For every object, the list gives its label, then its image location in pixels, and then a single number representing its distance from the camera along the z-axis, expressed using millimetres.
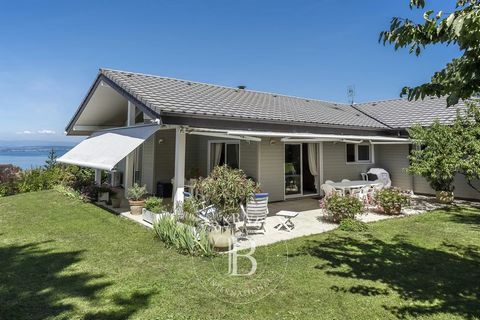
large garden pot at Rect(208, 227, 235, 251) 9023
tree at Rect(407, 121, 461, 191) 15852
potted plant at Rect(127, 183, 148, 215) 14125
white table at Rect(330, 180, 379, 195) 16219
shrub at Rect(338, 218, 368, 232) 11686
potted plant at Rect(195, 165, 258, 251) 9109
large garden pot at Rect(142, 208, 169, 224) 11747
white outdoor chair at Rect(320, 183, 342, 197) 15775
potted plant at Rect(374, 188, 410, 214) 14391
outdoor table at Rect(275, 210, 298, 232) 11558
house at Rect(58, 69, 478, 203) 13180
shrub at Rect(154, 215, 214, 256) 8742
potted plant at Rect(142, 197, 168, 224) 12112
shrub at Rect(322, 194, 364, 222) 12602
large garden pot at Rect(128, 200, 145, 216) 14125
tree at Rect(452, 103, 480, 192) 15172
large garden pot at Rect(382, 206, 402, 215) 14502
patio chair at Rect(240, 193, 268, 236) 10953
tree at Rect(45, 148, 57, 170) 27744
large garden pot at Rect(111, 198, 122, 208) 15883
